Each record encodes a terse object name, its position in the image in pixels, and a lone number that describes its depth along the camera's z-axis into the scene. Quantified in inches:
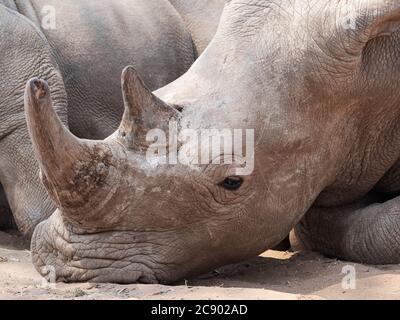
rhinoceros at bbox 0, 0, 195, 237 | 285.6
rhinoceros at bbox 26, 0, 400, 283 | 217.9
